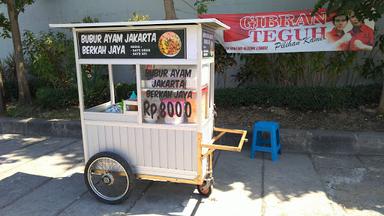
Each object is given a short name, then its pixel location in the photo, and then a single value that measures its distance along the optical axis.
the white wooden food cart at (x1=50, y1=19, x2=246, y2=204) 3.34
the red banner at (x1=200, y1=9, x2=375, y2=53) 5.68
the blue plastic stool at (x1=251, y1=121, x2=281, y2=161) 4.93
